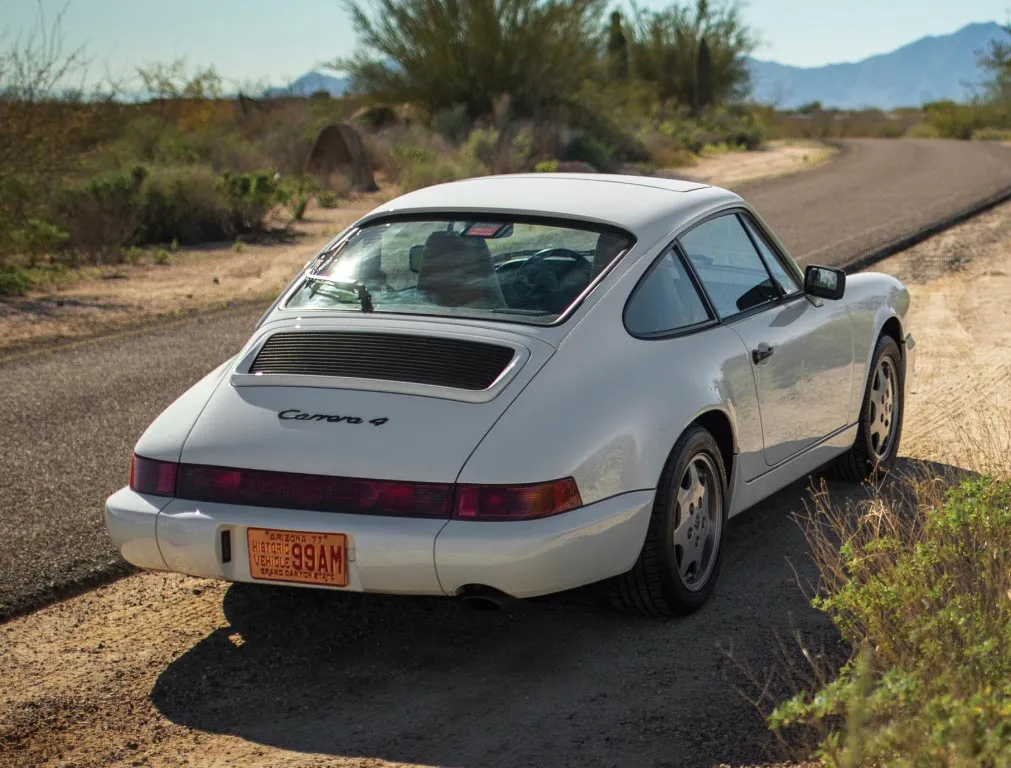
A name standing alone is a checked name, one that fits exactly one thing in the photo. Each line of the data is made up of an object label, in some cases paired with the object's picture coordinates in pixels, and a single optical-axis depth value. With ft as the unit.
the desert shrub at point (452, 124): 109.91
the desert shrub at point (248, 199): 69.36
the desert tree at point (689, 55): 209.15
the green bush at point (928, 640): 10.25
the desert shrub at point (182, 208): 66.80
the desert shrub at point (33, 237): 53.16
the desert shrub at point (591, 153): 106.83
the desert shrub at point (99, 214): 60.18
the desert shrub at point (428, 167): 85.87
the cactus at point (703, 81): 202.08
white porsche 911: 14.33
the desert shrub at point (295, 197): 73.04
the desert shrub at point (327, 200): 83.15
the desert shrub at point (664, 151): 119.85
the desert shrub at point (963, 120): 191.62
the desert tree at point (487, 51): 114.93
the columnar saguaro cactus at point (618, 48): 192.75
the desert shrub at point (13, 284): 49.49
